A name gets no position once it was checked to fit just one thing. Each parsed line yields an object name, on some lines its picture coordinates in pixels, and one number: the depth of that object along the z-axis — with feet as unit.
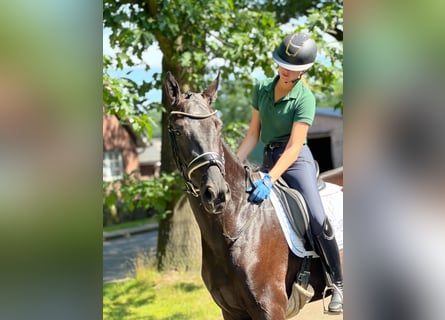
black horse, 9.24
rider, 10.80
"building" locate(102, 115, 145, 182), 90.63
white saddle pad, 11.07
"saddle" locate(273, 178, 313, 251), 11.18
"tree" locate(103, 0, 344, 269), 19.53
